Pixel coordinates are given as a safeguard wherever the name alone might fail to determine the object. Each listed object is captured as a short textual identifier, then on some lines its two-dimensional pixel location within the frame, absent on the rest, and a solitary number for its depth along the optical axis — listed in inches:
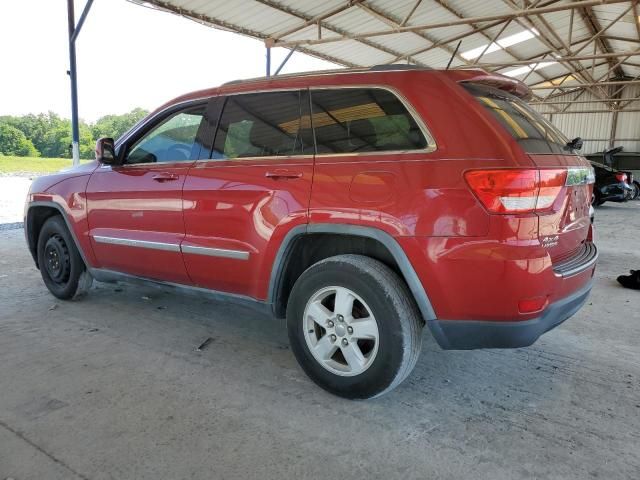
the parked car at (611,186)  479.5
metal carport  425.7
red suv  85.0
